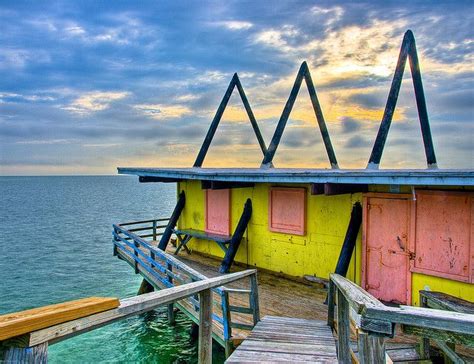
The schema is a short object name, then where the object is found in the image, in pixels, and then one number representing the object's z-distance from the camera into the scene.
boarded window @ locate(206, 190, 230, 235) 11.97
